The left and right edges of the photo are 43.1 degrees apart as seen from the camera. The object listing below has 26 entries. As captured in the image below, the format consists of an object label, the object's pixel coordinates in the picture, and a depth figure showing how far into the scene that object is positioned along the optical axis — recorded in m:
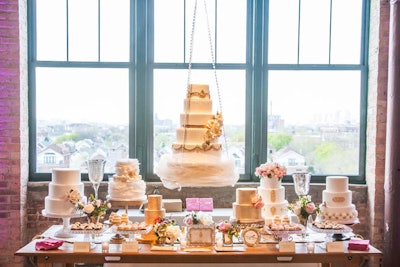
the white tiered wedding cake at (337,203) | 4.24
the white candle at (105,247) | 3.80
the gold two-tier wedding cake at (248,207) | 4.08
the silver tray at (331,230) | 4.00
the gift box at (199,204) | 5.19
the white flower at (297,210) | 4.07
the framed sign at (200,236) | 3.92
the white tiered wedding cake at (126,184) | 4.41
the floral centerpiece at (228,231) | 3.93
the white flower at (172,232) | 3.95
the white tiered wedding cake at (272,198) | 4.42
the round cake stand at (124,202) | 4.38
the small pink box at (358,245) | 3.89
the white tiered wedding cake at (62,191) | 4.30
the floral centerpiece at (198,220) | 3.89
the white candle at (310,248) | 3.84
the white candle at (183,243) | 3.94
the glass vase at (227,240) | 3.95
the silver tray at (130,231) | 3.88
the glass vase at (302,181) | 4.28
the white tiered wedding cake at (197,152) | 3.75
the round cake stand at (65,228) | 4.26
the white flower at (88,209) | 4.08
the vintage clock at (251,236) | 3.91
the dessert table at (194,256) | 3.76
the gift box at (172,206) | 5.20
